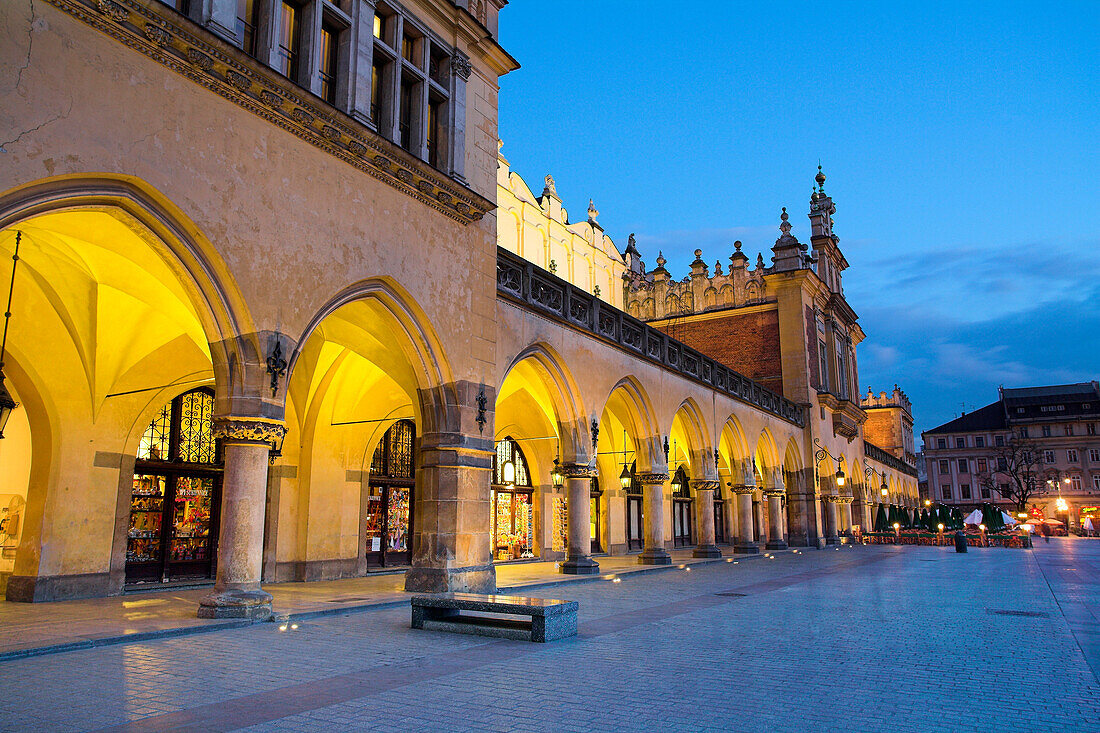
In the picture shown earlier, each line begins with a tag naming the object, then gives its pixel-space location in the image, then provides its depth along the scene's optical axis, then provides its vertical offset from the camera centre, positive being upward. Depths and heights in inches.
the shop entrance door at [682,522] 1423.5 -14.2
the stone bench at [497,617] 364.5 -49.4
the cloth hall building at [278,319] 385.7 +141.4
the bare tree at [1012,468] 3262.8 +186.2
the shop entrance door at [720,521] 1605.6 -14.5
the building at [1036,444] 3270.2 +285.0
